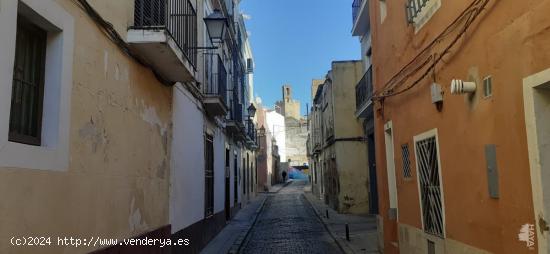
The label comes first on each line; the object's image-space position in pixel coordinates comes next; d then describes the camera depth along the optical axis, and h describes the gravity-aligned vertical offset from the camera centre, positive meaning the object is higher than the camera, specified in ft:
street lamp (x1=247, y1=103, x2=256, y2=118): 82.69 +13.00
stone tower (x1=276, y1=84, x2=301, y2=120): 297.94 +49.66
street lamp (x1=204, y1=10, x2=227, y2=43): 32.45 +10.55
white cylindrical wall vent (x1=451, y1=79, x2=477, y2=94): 18.25 +3.53
